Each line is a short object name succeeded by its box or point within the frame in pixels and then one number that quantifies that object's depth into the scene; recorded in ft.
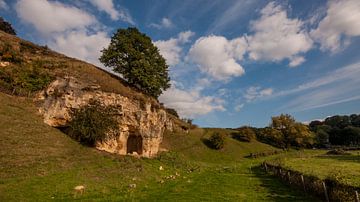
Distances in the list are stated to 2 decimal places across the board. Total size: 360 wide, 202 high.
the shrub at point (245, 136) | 345.72
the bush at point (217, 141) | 281.54
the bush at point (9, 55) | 150.41
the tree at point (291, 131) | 356.11
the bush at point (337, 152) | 268.17
